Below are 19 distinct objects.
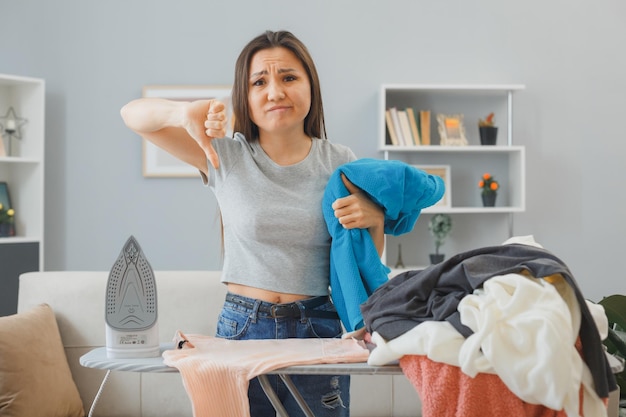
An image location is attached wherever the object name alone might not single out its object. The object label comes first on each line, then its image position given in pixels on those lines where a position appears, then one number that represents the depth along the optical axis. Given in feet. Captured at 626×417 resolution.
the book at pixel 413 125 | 15.42
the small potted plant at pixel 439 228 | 15.42
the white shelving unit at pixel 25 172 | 15.01
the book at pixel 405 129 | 15.40
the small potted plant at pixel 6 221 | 15.31
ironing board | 4.77
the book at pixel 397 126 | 15.38
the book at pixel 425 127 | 15.52
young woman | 5.64
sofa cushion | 8.27
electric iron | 5.25
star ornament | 15.78
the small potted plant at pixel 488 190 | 15.57
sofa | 9.28
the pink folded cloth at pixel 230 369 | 4.82
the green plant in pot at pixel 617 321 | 7.57
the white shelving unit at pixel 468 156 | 16.05
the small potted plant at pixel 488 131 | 15.53
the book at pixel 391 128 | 15.35
